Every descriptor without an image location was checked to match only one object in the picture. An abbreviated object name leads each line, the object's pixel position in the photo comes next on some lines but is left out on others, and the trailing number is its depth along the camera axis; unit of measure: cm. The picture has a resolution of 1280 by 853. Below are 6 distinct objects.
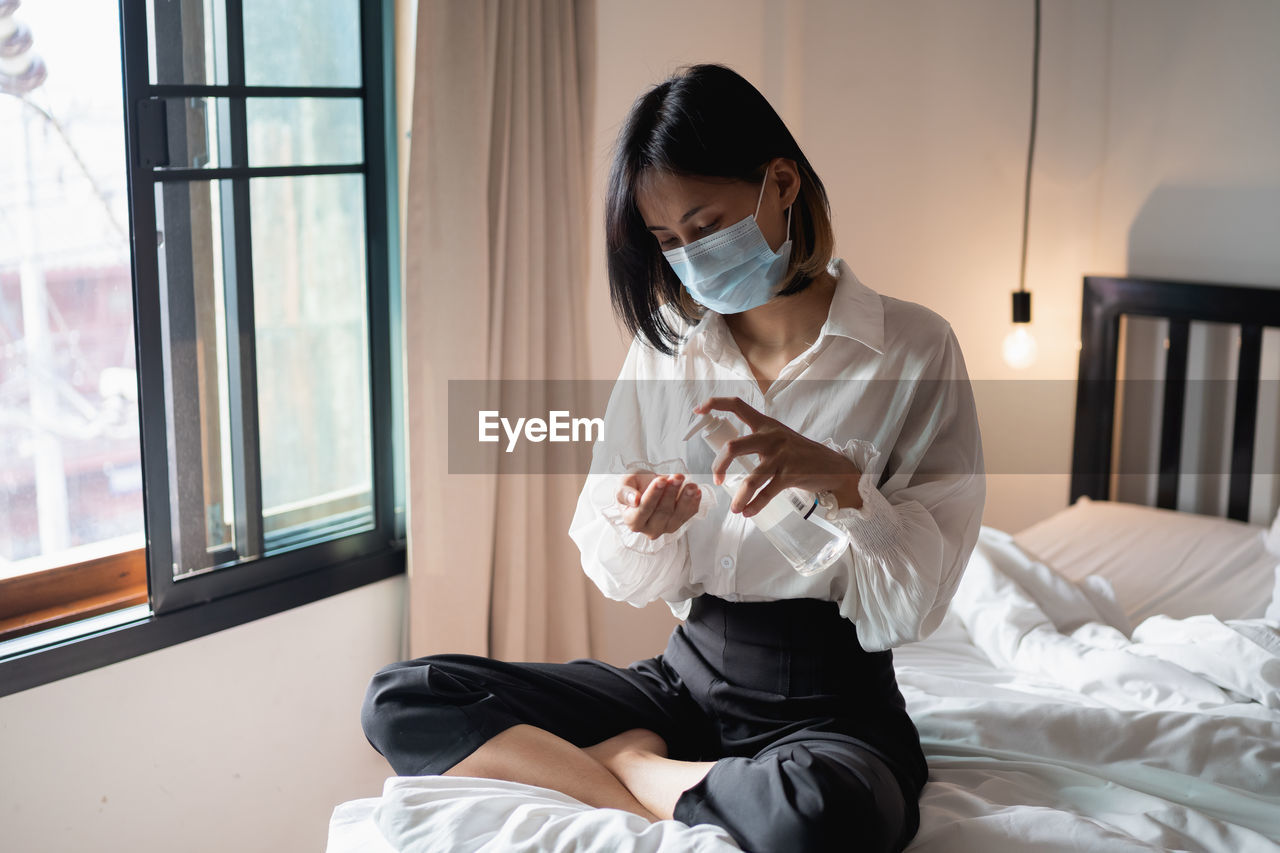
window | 168
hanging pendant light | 272
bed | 117
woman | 124
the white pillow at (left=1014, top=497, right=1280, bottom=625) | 215
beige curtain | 196
